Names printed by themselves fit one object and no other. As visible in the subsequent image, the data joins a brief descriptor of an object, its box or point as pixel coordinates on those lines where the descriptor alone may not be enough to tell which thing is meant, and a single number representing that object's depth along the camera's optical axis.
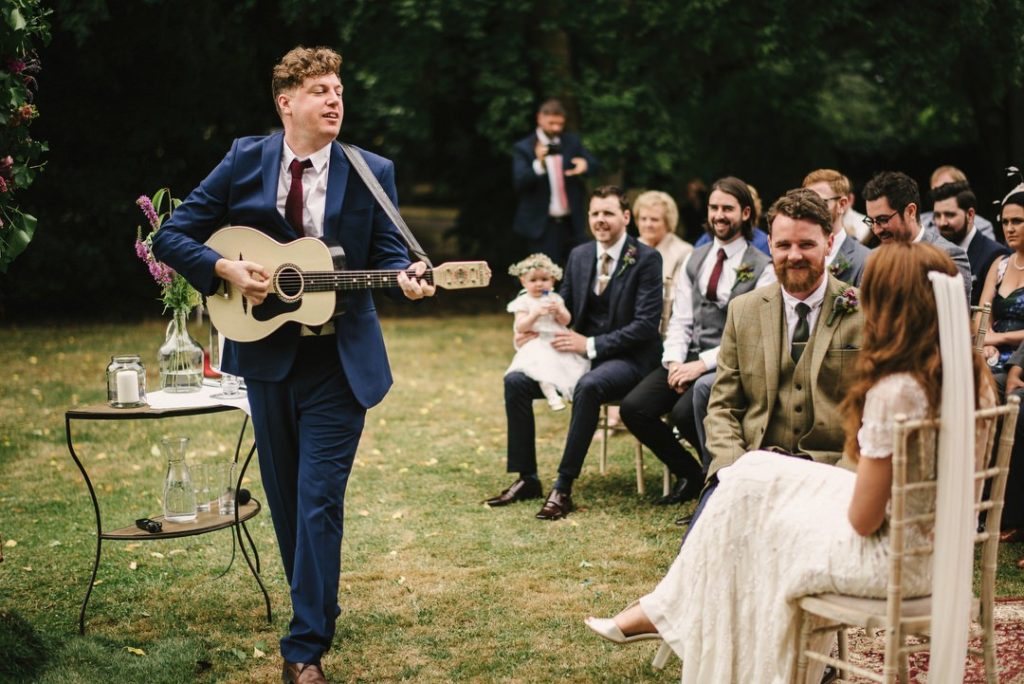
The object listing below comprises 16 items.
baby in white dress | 7.04
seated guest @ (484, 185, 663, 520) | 6.98
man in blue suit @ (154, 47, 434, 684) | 4.39
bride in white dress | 3.31
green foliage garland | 4.37
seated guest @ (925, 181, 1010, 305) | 7.13
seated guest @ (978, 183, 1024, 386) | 6.16
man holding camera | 11.97
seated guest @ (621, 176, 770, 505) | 6.55
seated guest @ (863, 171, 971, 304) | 5.86
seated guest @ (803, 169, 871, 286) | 6.03
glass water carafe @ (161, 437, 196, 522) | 5.34
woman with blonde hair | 8.27
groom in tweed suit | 4.59
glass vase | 5.29
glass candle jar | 5.07
